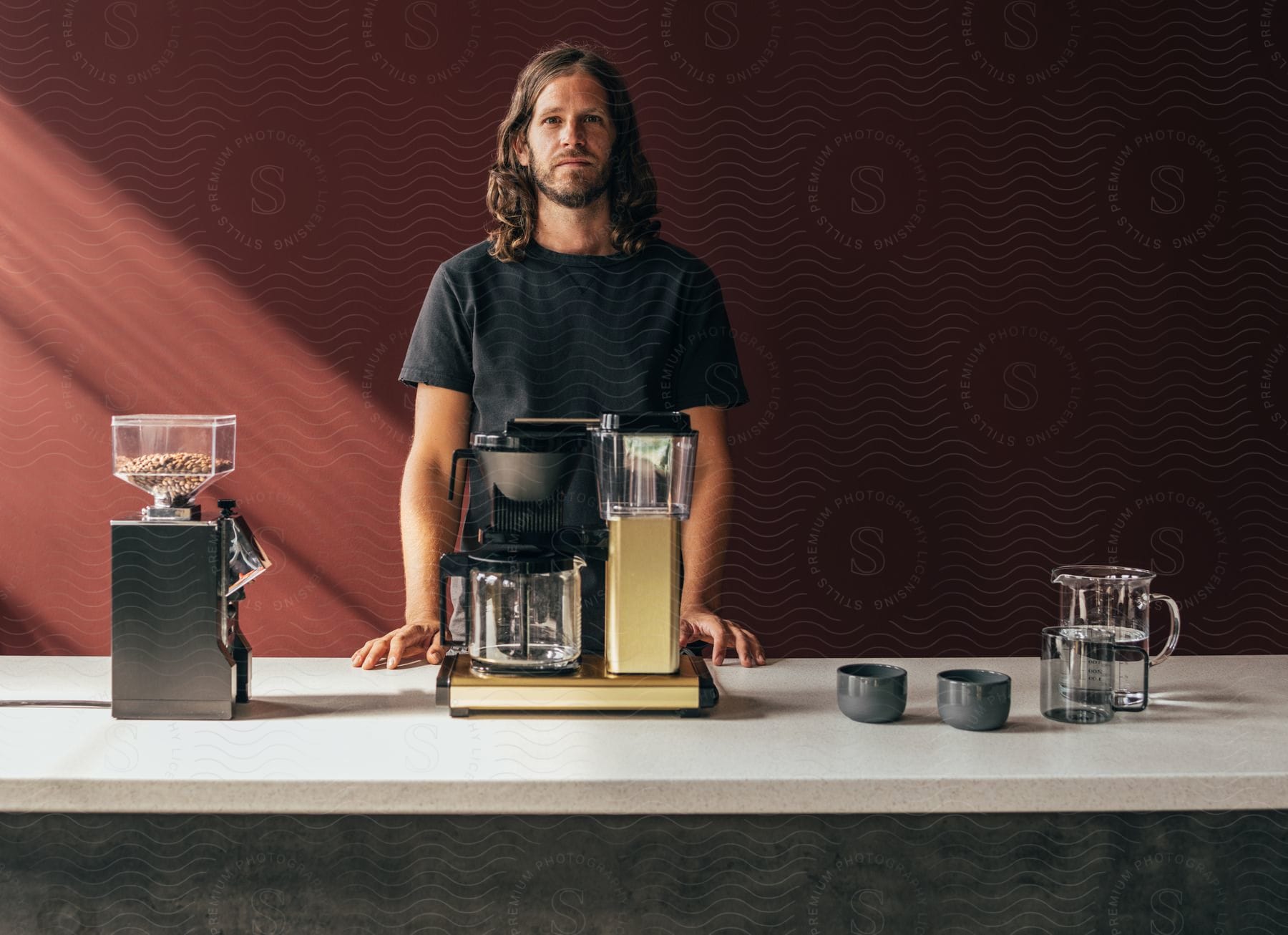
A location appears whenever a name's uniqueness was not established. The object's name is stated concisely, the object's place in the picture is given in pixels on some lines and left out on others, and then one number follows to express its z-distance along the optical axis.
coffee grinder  1.43
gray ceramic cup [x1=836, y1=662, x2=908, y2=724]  1.46
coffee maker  1.47
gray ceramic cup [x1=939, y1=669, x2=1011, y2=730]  1.41
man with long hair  2.35
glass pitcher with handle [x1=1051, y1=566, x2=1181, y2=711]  1.51
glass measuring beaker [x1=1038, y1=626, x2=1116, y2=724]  1.48
